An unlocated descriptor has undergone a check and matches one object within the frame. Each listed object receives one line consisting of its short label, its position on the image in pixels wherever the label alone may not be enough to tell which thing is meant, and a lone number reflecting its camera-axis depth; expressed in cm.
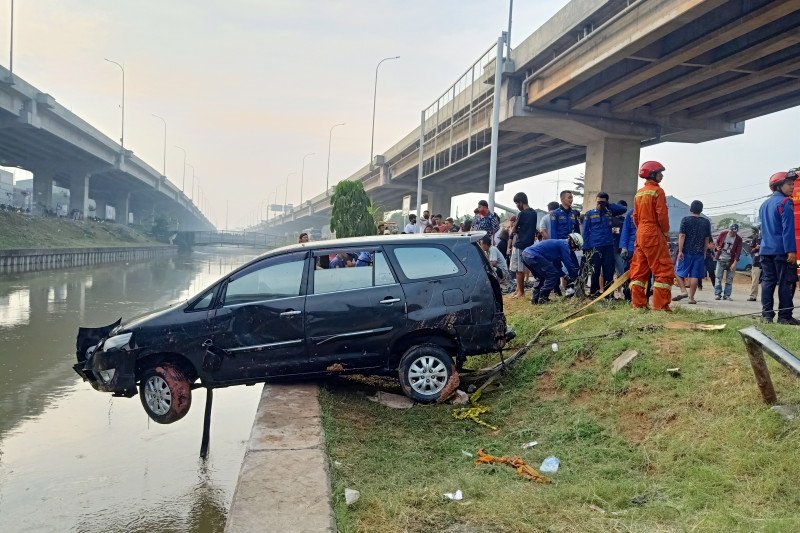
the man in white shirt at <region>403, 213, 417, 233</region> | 1704
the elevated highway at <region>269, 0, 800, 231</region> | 1231
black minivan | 582
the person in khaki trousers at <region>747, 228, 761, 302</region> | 1130
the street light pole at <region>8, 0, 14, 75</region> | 3303
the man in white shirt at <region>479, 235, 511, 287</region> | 1102
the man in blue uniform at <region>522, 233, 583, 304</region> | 898
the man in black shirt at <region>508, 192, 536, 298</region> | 1016
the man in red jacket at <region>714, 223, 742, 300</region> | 1199
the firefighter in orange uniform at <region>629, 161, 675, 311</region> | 696
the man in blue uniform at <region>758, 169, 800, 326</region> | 656
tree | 2820
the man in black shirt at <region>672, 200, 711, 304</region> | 918
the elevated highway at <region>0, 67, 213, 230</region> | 3247
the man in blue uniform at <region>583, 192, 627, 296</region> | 894
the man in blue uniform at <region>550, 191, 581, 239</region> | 991
